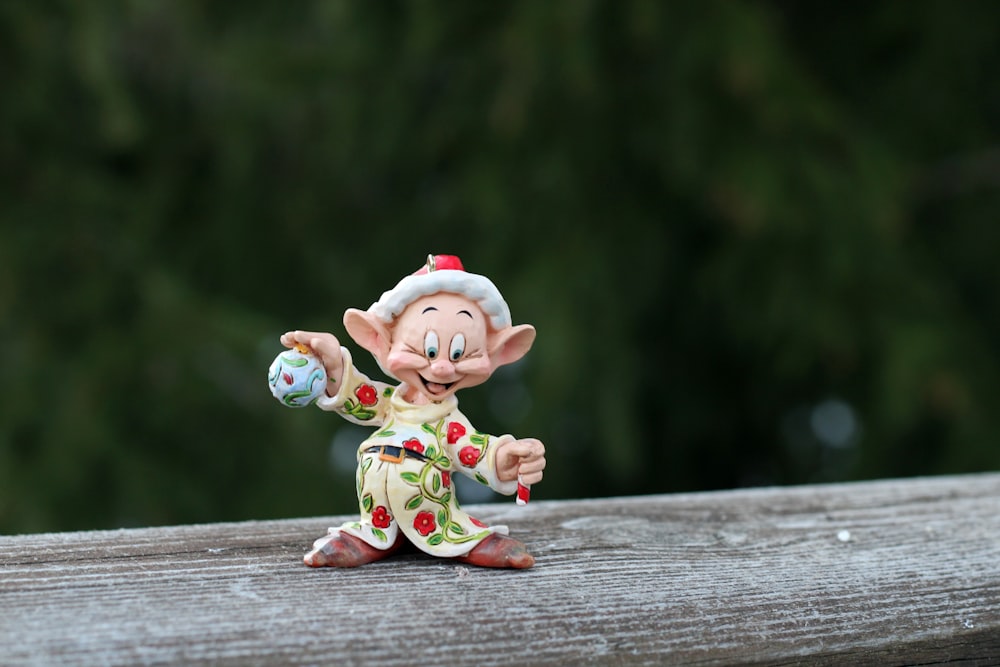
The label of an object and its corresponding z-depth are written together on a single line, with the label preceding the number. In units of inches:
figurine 27.3
